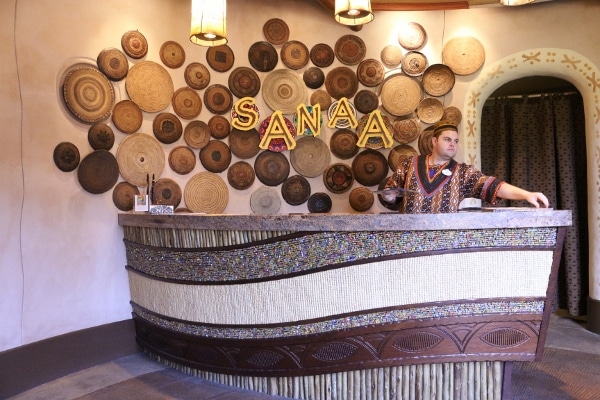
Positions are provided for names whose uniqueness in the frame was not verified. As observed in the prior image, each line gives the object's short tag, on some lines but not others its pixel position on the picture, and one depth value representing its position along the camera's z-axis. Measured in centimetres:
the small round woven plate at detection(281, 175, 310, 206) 494
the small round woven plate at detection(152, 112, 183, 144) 440
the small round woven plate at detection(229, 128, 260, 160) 477
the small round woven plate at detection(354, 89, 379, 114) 511
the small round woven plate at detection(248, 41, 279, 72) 487
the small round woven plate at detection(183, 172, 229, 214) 455
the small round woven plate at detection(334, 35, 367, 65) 512
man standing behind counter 379
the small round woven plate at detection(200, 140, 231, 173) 464
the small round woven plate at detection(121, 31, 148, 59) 421
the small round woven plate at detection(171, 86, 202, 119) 450
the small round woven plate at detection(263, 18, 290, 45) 493
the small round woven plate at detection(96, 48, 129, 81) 409
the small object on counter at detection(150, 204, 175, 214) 396
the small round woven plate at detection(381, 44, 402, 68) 516
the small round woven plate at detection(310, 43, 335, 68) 506
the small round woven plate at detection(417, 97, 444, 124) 509
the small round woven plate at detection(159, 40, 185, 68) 444
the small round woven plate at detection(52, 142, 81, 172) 381
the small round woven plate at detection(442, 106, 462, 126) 509
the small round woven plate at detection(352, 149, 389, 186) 509
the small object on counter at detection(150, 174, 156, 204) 428
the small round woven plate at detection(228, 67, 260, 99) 478
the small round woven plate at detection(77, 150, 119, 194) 396
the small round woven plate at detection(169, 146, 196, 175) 447
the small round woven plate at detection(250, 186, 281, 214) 484
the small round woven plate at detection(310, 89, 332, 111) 502
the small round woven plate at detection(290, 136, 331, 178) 496
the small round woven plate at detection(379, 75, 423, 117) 511
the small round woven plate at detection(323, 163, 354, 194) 503
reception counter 281
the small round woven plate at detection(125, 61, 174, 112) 426
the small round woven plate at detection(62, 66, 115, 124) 389
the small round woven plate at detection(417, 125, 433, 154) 509
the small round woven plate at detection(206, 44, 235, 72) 468
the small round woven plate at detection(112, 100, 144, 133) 416
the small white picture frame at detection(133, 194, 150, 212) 409
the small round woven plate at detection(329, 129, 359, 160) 505
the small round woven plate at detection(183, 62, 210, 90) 456
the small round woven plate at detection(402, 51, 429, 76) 513
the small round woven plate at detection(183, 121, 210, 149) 455
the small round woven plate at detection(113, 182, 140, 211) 416
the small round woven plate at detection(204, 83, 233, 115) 466
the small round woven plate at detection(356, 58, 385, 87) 514
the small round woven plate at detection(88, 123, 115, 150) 402
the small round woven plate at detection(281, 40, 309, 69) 498
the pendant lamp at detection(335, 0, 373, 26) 331
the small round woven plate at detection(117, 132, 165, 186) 420
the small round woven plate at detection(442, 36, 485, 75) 508
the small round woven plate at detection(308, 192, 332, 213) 500
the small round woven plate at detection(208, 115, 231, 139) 468
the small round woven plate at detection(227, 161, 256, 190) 475
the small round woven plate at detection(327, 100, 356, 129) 505
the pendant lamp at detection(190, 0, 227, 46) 337
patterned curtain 565
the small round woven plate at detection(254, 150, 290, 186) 487
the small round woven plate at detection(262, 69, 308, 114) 491
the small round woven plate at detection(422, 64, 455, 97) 510
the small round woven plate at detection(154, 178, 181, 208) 437
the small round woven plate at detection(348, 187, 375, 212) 505
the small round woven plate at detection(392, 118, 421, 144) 511
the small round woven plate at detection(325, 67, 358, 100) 509
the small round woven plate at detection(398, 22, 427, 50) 516
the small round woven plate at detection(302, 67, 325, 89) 503
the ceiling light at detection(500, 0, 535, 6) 358
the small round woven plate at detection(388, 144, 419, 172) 510
